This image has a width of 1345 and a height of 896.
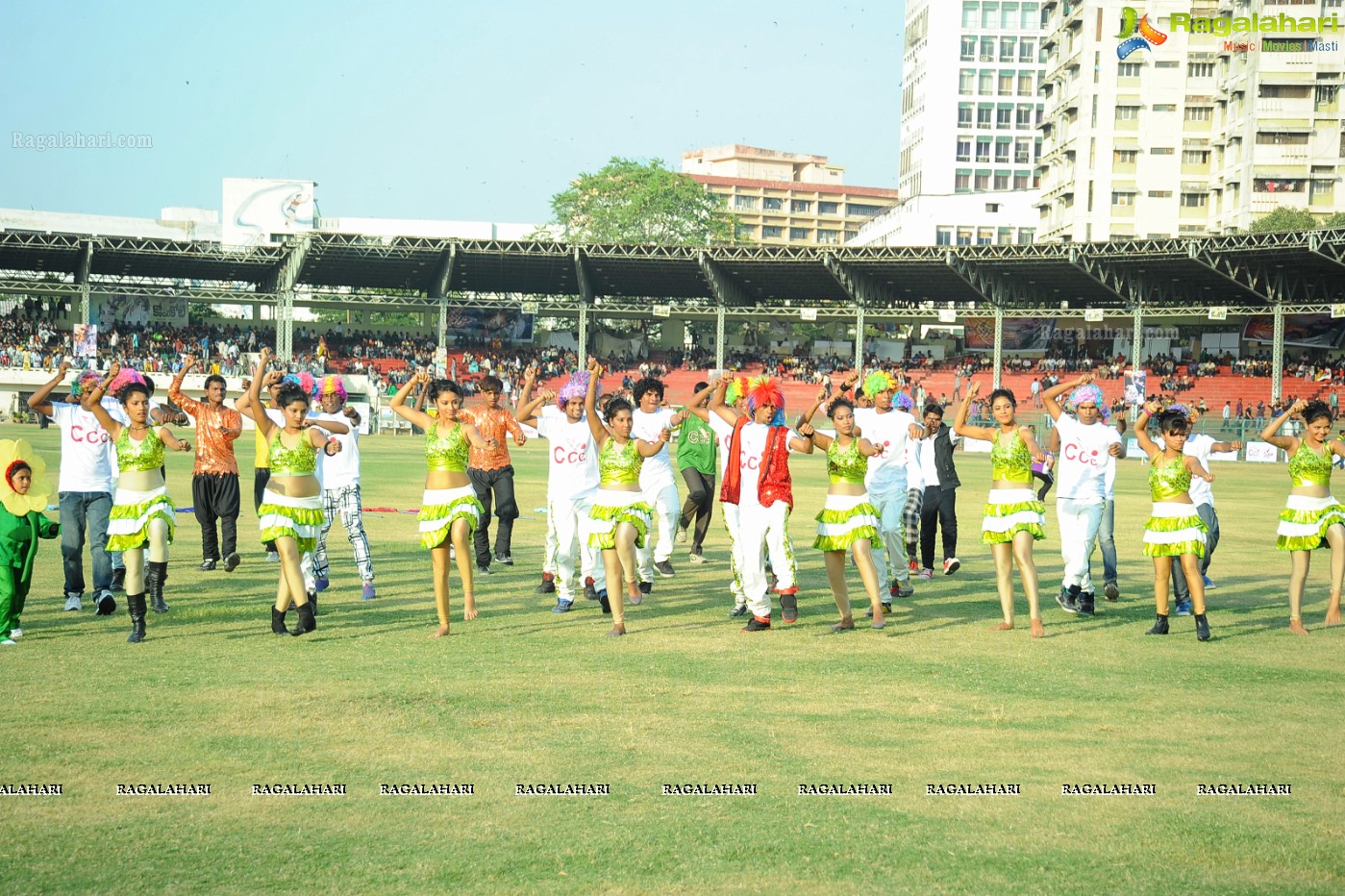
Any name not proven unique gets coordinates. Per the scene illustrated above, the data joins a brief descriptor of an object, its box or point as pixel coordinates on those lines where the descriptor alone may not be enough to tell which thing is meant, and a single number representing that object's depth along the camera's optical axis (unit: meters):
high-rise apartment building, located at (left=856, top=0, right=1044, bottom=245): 100.06
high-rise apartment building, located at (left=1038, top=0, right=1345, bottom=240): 71.19
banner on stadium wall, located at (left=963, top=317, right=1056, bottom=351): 64.00
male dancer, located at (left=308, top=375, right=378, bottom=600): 11.61
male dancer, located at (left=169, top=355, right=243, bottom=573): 13.05
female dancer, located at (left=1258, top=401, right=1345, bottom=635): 10.84
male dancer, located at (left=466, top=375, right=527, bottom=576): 12.94
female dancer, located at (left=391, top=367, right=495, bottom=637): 9.78
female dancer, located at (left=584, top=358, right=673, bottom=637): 10.18
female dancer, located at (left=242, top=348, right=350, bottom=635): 9.52
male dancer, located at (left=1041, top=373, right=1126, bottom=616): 11.33
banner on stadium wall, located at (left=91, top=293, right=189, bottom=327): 64.31
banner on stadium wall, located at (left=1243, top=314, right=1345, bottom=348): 58.19
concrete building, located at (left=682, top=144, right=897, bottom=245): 142.88
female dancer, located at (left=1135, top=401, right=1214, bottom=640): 10.20
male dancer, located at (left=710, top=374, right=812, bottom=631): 10.12
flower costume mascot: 9.01
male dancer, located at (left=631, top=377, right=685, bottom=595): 12.50
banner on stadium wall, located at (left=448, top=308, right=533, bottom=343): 68.19
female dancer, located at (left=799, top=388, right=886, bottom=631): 10.16
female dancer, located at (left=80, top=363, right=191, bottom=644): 9.32
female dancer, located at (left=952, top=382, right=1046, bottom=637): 10.31
